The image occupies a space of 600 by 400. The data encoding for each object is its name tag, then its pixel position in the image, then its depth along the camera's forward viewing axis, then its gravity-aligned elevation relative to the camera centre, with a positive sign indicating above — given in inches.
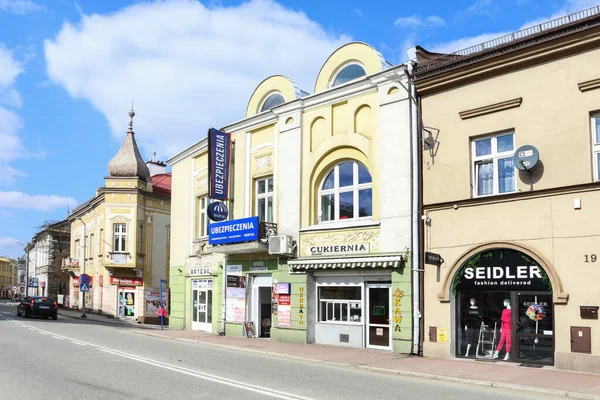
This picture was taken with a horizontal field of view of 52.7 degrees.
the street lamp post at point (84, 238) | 1873.8 +51.2
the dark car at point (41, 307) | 1403.8 -123.0
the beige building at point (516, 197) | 532.7 +56.2
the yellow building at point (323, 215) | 698.8 +52.4
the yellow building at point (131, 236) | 1654.8 +51.7
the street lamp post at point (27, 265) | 2760.3 -50.4
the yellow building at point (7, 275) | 5722.9 -200.6
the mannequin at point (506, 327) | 580.1 -68.2
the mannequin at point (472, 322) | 611.2 -67.4
